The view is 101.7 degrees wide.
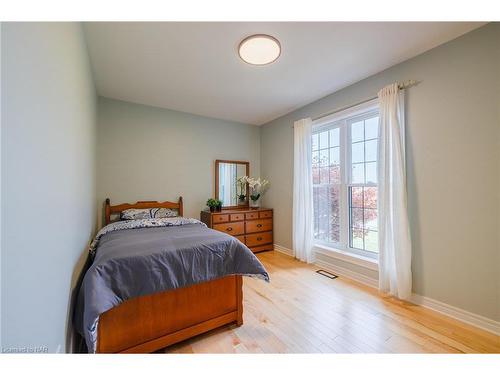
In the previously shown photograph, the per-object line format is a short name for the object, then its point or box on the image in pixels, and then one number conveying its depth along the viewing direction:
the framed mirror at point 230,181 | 3.76
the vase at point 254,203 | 4.07
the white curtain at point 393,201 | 2.02
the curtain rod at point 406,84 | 2.01
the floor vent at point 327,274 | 2.64
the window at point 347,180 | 2.53
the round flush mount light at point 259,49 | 1.75
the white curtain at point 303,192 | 3.11
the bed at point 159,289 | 1.23
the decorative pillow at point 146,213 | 2.78
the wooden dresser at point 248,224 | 3.34
